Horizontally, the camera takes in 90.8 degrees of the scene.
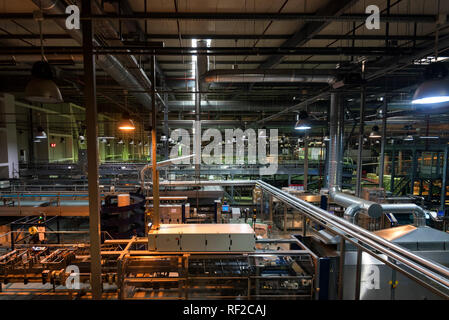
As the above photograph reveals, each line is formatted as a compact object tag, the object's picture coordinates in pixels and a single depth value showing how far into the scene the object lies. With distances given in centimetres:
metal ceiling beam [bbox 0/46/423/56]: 411
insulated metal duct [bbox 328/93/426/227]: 665
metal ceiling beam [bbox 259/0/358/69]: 417
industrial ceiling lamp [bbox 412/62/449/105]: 271
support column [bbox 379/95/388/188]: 1042
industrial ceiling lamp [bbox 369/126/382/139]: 1101
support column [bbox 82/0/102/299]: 382
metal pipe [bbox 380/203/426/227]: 573
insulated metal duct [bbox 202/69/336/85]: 672
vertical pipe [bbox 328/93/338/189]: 921
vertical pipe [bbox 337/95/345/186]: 918
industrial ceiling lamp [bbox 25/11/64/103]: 286
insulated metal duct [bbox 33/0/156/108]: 344
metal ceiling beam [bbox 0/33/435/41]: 554
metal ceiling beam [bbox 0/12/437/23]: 331
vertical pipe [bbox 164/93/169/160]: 1149
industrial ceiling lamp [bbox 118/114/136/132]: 675
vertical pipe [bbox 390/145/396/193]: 1561
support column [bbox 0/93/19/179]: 1236
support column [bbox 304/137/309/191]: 1302
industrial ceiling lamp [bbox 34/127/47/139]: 1058
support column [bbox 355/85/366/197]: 902
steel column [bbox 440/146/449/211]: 1290
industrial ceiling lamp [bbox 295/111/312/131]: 665
